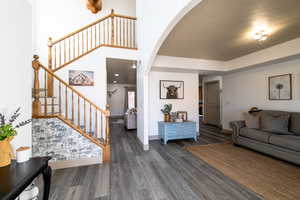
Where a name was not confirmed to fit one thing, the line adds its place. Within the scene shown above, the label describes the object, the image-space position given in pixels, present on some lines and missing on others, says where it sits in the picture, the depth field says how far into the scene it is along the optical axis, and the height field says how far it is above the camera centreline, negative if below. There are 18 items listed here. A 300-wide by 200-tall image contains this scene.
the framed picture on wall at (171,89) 4.30 +0.40
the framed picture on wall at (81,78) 3.44 +0.65
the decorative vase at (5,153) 0.99 -0.41
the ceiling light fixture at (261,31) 2.37 +1.36
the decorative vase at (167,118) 3.94 -0.54
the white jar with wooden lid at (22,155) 1.08 -0.46
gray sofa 2.44 -0.87
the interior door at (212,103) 5.88 -0.13
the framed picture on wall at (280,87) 3.28 +0.35
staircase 2.39 +0.52
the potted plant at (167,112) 3.95 -0.35
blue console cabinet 3.68 -0.88
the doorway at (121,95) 5.38 +0.43
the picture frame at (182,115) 4.06 -0.46
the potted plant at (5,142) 0.99 -0.33
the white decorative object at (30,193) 1.20 -0.88
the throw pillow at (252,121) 3.27 -0.54
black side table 0.73 -0.52
